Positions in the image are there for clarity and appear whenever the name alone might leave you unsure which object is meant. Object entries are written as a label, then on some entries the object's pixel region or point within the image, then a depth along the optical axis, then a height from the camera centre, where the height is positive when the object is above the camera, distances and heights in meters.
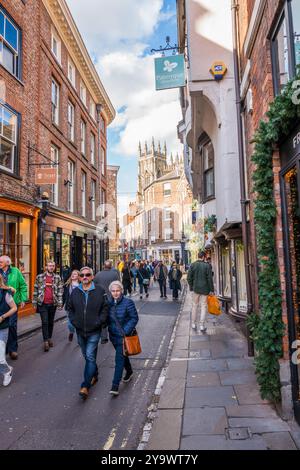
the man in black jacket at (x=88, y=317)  4.98 -0.78
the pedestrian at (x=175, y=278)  16.61 -0.87
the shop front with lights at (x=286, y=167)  3.84 +0.99
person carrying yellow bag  8.86 -0.63
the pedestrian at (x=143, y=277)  17.86 -0.84
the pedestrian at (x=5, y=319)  5.41 -0.86
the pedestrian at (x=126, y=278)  16.39 -0.80
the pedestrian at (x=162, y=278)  17.14 -0.89
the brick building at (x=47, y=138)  11.82 +5.46
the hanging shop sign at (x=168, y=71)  9.80 +5.25
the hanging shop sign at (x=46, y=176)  12.88 +3.16
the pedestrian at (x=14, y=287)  6.84 -0.51
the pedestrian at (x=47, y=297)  7.44 -0.74
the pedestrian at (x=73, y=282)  8.18 -0.47
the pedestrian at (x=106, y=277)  8.41 -0.38
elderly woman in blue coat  5.12 -0.83
